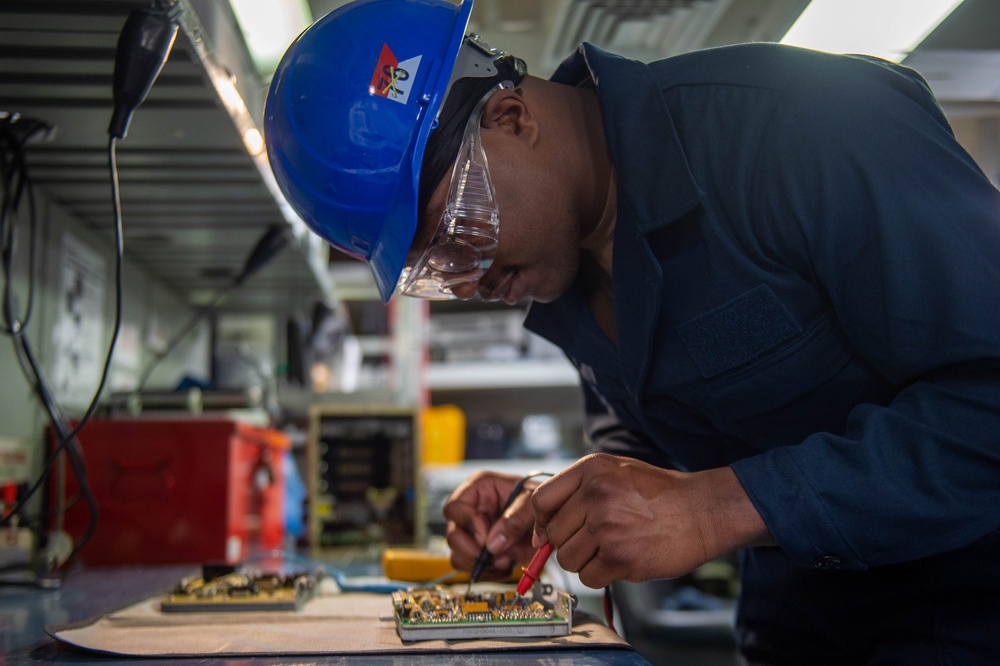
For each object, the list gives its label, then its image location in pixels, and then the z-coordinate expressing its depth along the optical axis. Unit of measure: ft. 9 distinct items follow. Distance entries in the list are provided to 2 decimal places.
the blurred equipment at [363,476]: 7.15
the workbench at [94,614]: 2.22
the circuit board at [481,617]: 2.46
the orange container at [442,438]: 10.44
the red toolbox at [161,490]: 5.03
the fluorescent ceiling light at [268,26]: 3.76
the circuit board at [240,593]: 3.05
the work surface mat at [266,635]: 2.33
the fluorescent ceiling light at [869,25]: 3.85
